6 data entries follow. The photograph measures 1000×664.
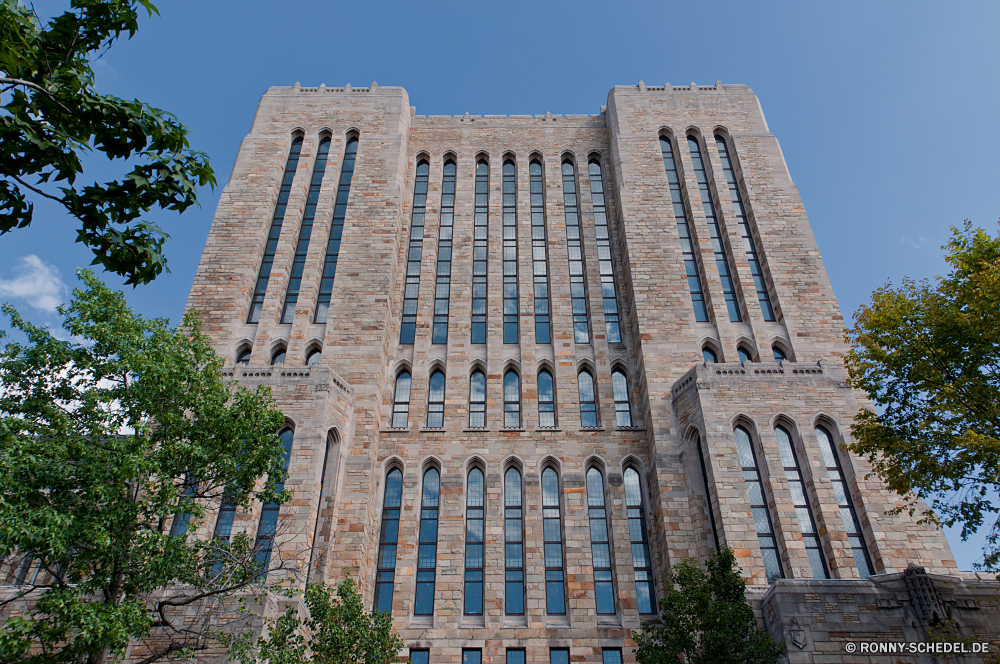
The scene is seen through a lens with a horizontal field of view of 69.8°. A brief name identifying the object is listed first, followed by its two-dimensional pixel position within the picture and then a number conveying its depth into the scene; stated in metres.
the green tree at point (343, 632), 13.73
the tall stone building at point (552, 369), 19.83
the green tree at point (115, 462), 10.57
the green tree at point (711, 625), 14.55
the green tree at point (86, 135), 8.25
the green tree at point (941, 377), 13.93
